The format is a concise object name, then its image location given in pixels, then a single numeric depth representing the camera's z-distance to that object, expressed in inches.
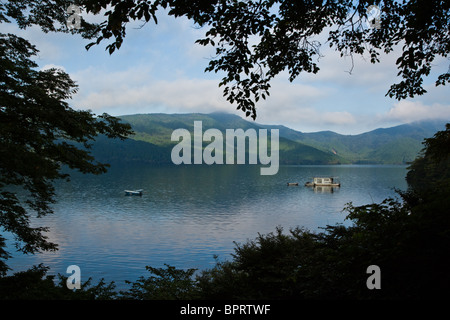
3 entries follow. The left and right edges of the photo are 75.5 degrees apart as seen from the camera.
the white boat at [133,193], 3046.3
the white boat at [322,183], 4173.2
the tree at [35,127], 384.5
